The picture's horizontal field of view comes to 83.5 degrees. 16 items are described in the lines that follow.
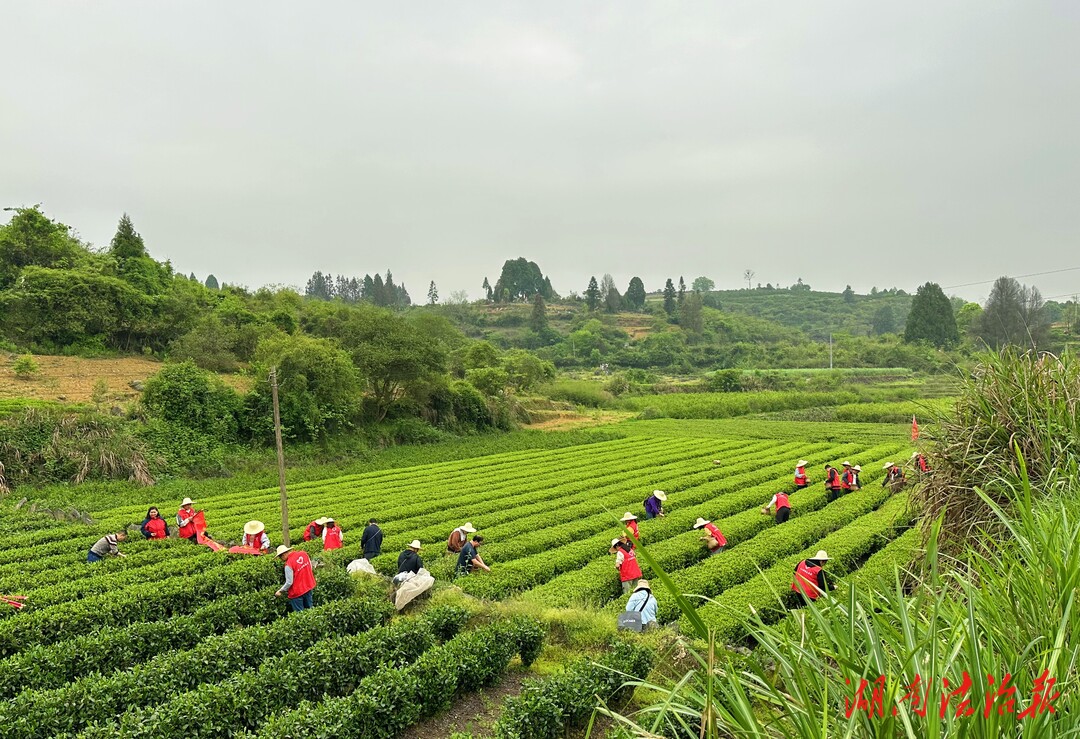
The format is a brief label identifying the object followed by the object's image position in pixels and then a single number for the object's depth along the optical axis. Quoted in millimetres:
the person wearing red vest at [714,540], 14656
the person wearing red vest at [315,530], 16078
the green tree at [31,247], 42000
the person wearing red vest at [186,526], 15992
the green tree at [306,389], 31766
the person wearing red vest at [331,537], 14922
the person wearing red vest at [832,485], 20250
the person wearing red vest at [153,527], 16258
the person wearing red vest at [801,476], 21734
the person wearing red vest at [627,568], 12695
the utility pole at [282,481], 15069
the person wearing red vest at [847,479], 20891
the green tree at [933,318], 86562
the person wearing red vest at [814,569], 10828
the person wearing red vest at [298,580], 10844
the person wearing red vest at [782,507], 17341
